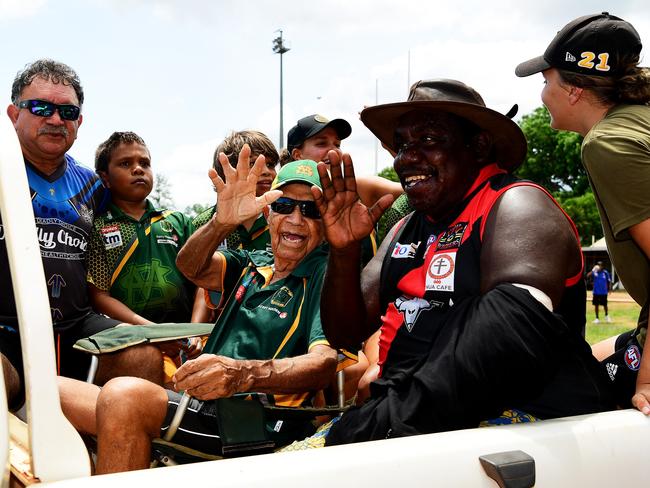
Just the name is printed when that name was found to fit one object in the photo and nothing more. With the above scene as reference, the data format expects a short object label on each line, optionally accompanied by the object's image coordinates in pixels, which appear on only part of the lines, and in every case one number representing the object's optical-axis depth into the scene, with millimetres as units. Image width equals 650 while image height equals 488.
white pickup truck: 1206
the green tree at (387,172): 45219
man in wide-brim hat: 1742
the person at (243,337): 2074
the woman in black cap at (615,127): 1979
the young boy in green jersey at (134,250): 3609
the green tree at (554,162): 39406
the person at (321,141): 4230
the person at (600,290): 17844
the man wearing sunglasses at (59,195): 3236
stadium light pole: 28047
